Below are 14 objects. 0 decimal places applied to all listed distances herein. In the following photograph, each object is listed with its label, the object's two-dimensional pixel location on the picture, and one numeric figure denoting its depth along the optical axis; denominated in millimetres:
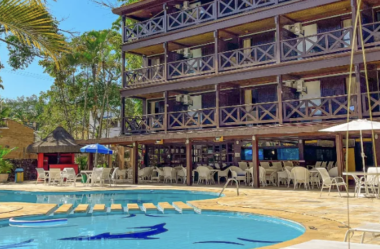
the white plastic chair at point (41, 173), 17578
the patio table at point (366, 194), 9970
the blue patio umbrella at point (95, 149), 16797
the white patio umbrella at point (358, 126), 8813
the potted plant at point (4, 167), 19703
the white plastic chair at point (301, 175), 13031
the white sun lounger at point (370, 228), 3418
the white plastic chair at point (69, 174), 16531
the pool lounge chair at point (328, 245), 2879
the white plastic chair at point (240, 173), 15564
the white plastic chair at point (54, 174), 16750
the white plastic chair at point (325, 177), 10609
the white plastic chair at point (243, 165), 17359
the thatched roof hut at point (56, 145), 19328
